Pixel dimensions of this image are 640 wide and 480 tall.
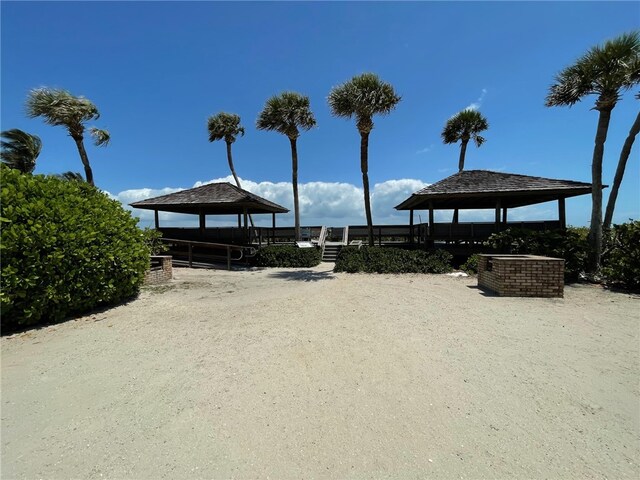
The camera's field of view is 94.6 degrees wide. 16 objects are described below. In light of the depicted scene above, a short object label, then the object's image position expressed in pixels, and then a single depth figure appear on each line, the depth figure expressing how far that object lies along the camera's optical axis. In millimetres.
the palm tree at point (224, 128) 22719
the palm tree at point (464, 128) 20719
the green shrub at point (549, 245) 8859
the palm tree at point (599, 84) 8922
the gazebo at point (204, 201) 14227
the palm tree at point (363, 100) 12547
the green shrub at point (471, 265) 10242
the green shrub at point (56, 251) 4090
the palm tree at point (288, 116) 16500
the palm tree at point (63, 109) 14180
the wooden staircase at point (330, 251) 15405
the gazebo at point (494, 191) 11781
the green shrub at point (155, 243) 10430
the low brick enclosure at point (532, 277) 6461
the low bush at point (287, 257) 13148
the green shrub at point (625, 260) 7239
